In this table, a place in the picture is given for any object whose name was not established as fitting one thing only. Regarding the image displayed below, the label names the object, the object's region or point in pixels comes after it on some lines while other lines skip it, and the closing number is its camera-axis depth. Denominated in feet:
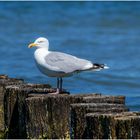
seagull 65.26
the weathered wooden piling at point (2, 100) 66.23
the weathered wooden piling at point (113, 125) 49.70
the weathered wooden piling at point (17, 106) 61.93
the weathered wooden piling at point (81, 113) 54.88
